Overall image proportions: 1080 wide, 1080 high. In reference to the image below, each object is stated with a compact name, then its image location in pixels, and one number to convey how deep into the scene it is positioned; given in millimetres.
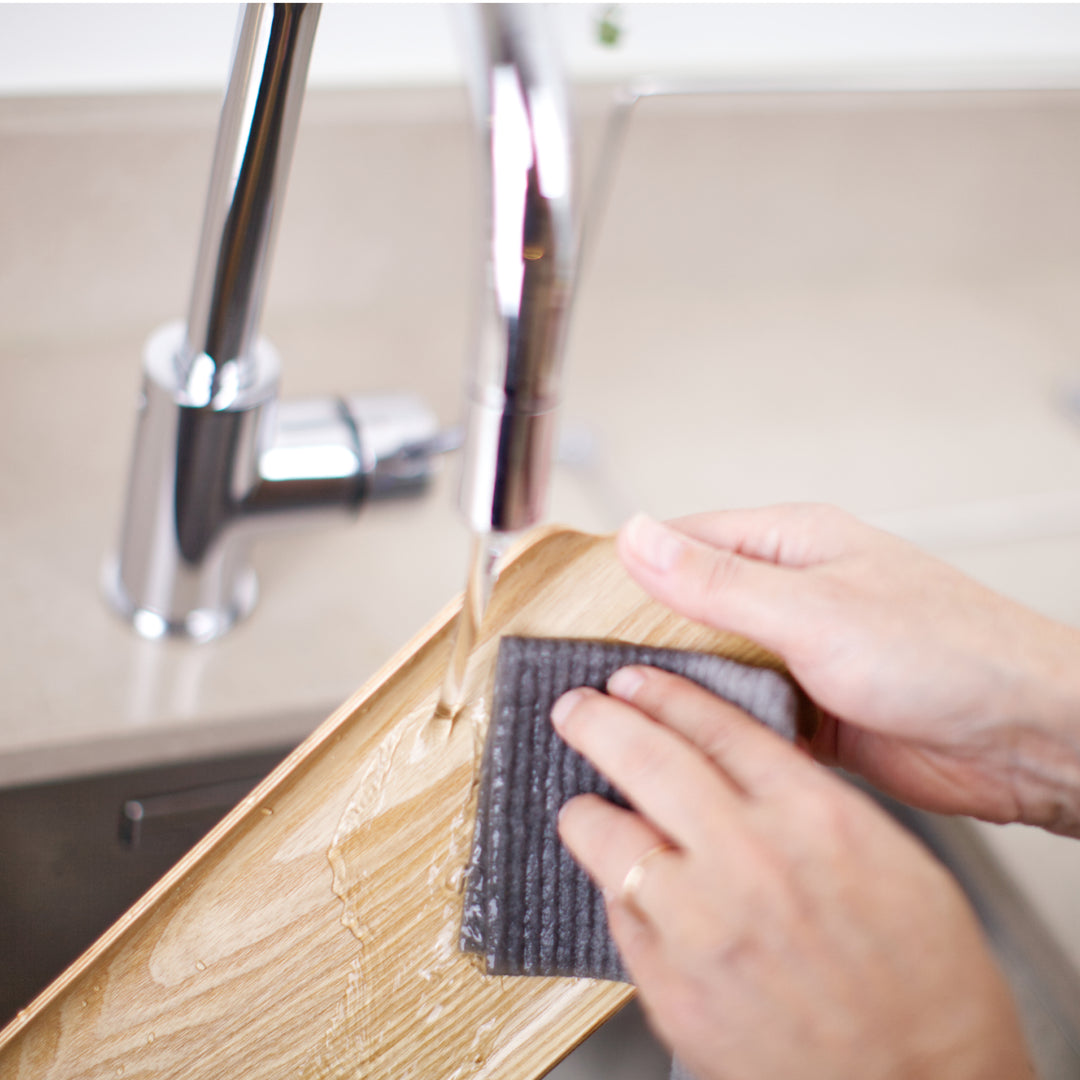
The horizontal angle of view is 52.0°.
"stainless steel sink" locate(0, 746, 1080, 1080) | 651
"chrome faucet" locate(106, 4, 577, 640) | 347
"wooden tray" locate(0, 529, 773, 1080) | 554
